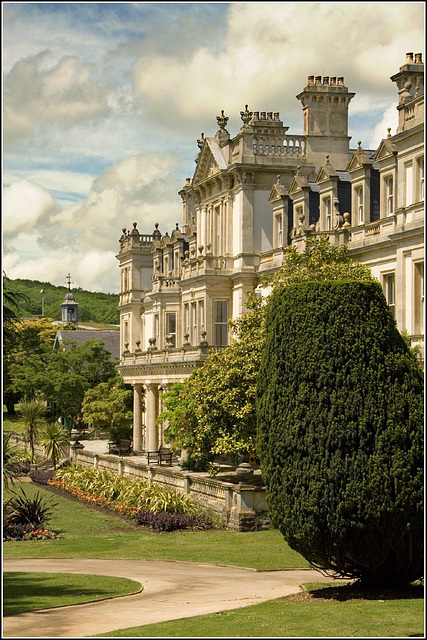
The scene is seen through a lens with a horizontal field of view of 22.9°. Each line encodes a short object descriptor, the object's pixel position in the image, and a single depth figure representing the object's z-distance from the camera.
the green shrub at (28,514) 34.72
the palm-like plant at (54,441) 57.31
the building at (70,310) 132.50
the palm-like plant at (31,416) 60.69
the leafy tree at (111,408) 65.00
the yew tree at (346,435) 20.12
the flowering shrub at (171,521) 34.88
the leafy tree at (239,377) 36.38
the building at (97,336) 94.00
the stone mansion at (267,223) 35.50
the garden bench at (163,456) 50.81
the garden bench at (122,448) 59.97
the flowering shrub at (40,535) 33.56
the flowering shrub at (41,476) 51.53
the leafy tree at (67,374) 70.56
